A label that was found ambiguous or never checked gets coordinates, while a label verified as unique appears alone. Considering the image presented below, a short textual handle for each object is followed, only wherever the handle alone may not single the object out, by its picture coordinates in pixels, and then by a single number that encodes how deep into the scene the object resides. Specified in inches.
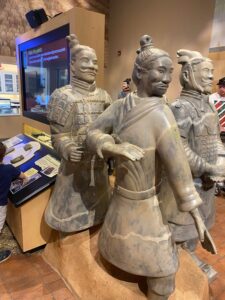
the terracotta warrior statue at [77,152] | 54.7
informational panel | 74.6
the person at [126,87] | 159.3
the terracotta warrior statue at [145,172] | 39.3
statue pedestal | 52.1
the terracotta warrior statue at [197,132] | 53.5
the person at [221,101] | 122.7
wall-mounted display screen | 86.0
